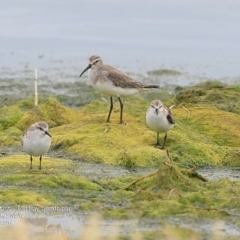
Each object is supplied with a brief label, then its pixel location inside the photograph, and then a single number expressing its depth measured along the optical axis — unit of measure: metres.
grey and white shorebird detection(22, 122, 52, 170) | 12.83
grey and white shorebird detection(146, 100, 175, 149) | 15.02
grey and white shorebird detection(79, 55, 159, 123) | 16.92
